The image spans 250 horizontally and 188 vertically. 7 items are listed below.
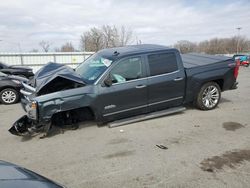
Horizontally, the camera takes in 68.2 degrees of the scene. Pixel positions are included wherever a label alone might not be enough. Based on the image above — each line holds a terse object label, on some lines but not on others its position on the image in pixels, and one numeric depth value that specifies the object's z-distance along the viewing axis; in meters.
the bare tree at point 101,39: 33.64
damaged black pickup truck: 4.01
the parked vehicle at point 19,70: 9.58
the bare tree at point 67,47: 43.36
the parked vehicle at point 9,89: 7.09
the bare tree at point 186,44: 57.16
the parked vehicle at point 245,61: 22.32
